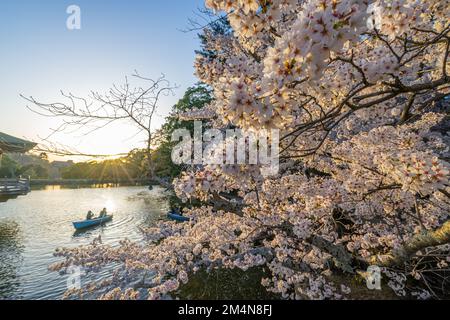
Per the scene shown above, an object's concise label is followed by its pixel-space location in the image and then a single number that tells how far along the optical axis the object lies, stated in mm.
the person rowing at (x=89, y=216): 18388
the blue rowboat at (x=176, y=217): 17205
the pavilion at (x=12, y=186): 16791
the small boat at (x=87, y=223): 17325
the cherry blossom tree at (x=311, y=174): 1504
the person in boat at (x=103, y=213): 19245
